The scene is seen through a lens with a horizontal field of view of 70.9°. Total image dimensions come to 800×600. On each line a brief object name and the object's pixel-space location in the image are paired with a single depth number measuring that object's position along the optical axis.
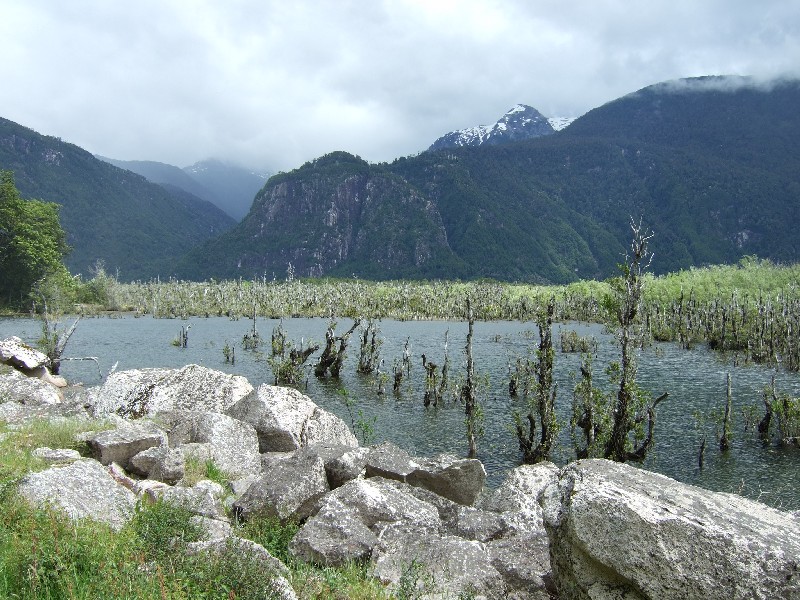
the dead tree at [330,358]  49.72
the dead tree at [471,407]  25.41
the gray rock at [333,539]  9.72
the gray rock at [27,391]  22.25
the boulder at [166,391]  21.81
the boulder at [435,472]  14.42
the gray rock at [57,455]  11.90
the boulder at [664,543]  6.06
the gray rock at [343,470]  13.76
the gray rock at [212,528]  8.78
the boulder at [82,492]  8.83
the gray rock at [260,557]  6.88
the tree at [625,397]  21.17
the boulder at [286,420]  19.52
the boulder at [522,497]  12.67
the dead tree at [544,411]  23.33
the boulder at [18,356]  33.10
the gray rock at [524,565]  8.69
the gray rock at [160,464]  13.37
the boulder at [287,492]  11.73
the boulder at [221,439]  15.82
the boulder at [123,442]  13.78
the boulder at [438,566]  8.48
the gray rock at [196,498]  10.49
